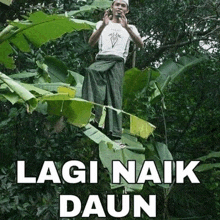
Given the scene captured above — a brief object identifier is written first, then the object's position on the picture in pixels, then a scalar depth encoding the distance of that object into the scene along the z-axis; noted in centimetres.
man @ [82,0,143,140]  636
